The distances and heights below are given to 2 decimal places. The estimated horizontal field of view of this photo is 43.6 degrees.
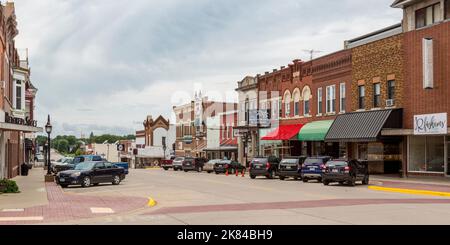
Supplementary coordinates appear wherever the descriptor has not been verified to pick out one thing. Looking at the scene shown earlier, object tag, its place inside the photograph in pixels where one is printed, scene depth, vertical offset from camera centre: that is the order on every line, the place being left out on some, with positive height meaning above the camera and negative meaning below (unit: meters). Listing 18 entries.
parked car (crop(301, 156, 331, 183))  33.66 -1.86
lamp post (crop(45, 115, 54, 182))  38.13 +0.62
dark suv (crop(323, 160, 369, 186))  30.20 -1.93
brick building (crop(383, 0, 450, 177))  33.06 +3.01
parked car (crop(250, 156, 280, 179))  39.06 -2.09
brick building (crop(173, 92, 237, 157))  78.00 +2.20
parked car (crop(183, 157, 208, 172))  56.22 -2.68
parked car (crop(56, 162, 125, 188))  30.77 -2.11
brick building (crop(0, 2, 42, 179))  32.91 +3.08
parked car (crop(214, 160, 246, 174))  49.80 -2.63
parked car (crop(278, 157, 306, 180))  36.66 -2.01
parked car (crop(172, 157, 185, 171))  58.12 -2.69
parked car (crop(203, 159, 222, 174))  51.63 -2.64
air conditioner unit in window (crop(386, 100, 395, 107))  37.53 +2.26
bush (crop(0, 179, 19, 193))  24.31 -2.13
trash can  47.31 -2.72
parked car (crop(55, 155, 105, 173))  42.34 -1.69
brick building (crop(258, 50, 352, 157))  44.06 +3.11
